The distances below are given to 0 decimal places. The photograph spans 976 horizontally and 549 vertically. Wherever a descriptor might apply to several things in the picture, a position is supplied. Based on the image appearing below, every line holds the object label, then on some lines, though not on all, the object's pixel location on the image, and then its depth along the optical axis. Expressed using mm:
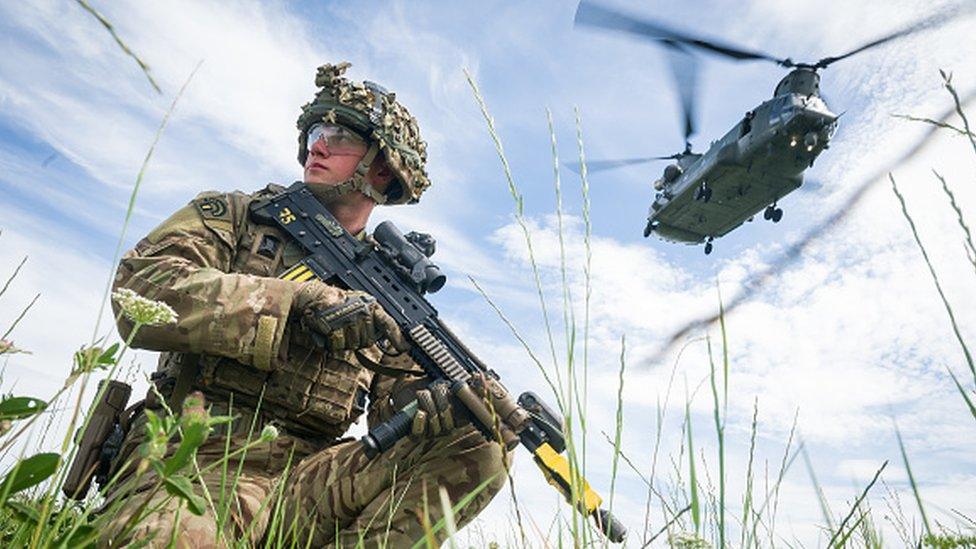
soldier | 1020
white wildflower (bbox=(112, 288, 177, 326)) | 374
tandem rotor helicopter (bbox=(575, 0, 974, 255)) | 12223
